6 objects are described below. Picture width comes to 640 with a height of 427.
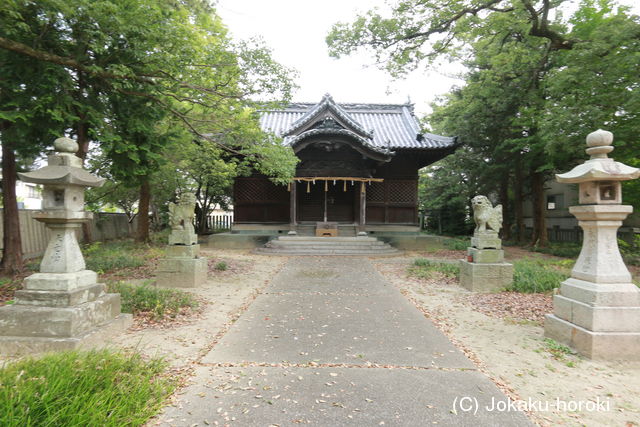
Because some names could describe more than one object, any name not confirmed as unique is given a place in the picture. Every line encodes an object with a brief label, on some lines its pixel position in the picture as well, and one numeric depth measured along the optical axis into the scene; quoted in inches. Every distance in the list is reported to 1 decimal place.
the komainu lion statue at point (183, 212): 286.8
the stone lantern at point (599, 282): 144.0
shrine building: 591.2
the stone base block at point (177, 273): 281.3
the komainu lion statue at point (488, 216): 279.0
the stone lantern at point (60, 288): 140.8
